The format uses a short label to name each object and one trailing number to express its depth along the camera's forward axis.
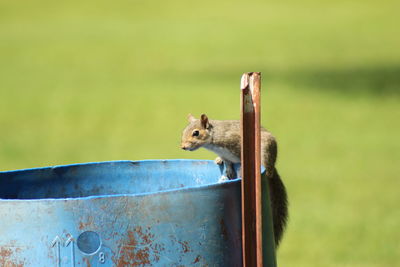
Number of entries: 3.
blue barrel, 4.48
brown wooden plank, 4.79
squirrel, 7.25
